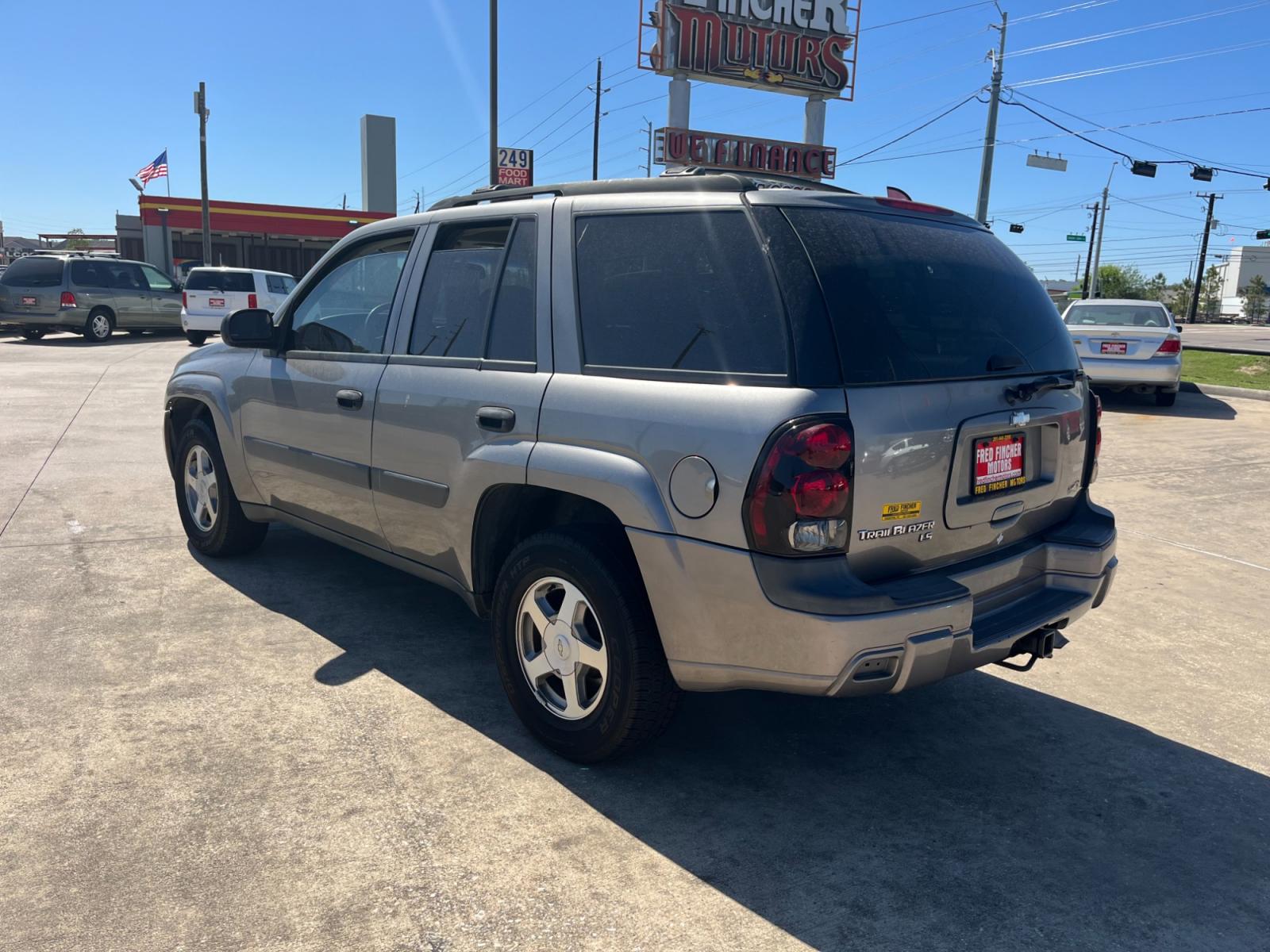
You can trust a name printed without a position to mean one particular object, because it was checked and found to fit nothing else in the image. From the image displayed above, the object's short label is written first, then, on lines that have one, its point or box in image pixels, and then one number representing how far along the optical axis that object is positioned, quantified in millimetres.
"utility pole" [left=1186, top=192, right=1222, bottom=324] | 71750
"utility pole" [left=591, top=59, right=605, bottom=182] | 42462
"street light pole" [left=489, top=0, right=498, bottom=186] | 21312
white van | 21094
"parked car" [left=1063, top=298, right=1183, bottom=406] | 13102
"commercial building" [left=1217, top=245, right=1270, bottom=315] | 133125
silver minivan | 20609
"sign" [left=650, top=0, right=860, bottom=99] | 24031
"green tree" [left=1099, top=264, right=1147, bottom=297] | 106812
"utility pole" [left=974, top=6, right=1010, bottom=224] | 23656
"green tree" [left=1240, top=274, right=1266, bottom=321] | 98875
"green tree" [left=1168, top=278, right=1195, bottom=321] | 106812
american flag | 33594
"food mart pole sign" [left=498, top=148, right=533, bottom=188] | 30469
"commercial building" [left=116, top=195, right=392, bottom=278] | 41125
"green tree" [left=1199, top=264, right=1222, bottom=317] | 104312
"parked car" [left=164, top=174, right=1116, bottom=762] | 2762
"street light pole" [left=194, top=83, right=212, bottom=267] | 30984
